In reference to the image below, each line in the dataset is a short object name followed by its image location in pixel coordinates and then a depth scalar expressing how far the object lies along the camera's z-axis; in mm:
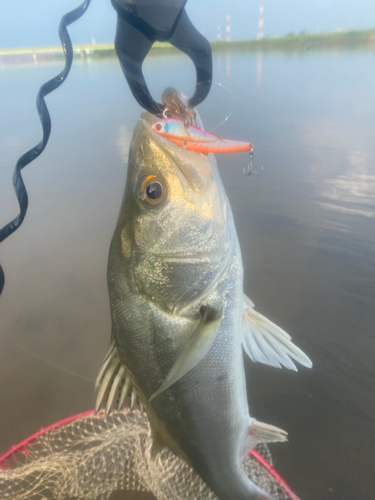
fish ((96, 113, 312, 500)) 278
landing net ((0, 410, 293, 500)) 452
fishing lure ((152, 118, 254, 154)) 237
